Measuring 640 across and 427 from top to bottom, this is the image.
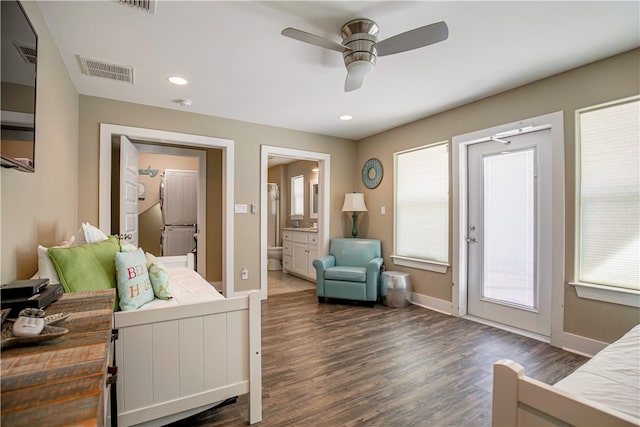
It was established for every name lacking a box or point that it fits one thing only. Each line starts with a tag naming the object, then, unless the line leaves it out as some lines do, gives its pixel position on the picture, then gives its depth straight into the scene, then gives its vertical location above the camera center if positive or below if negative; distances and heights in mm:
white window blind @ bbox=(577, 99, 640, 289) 2295 +176
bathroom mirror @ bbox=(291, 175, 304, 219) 6751 +453
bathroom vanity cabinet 5312 -681
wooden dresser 522 -348
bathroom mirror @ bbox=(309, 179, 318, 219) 6300 +368
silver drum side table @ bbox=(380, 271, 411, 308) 3828 -946
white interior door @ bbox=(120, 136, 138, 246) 3271 +268
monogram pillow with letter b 1722 -401
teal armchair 3832 -724
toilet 6633 -971
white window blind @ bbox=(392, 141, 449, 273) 3736 +114
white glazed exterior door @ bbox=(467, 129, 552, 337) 2822 -154
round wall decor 4605 +676
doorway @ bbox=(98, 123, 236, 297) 3191 +521
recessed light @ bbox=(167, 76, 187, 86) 2729 +1246
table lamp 4625 +197
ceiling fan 1750 +1089
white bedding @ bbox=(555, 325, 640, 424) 954 -585
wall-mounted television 1092 +506
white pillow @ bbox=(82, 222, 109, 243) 1962 -138
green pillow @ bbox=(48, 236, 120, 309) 1559 -287
